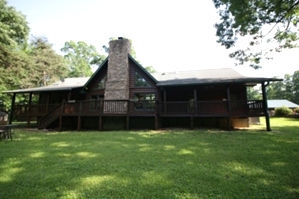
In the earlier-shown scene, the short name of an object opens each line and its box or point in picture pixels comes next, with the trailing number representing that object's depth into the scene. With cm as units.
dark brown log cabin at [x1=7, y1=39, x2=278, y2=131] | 1230
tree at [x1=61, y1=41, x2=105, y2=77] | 3791
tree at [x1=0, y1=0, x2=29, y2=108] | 1948
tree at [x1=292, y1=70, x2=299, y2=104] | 5162
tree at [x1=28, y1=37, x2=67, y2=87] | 2928
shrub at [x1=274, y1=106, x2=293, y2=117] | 2569
